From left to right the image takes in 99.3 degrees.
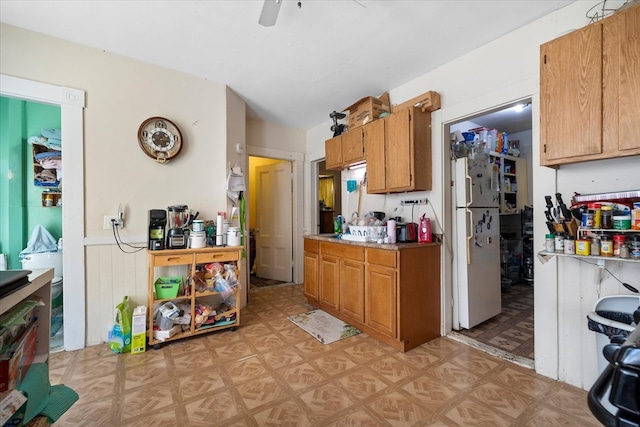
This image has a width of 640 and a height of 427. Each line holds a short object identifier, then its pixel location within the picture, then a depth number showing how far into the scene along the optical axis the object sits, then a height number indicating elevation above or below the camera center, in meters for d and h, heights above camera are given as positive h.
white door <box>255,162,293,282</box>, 4.66 -0.16
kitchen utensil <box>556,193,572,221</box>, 1.80 +0.01
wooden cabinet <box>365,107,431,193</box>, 2.64 +0.61
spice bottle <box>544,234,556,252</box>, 1.87 -0.22
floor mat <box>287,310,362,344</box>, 2.66 -1.21
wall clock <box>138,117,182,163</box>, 2.73 +0.78
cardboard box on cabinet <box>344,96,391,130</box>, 3.11 +1.22
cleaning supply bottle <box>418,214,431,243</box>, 2.66 -0.17
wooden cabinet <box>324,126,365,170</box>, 3.26 +0.81
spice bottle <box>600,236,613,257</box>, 1.60 -0.21
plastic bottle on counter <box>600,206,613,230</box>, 1.63 -0.04
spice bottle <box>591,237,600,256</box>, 1.66 -0.22
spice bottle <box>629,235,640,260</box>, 1.50 -0.20
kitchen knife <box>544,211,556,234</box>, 1.92 -0.08
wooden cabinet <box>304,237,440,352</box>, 2.38 -0.75
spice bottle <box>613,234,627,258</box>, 1.57 -0.18
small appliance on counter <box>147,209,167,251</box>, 2.54 -0.13
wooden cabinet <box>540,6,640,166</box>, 1.47 +0.70
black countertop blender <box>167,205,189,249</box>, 2.62 -0.12
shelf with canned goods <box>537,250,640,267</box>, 1.52 -0.28
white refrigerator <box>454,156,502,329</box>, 2.73 -0.33
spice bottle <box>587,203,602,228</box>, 1.66 -0.02
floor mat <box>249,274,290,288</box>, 4.61 -1.21
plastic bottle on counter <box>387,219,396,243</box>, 2.63 -0.18
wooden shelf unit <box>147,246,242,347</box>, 2.46 -0.59
